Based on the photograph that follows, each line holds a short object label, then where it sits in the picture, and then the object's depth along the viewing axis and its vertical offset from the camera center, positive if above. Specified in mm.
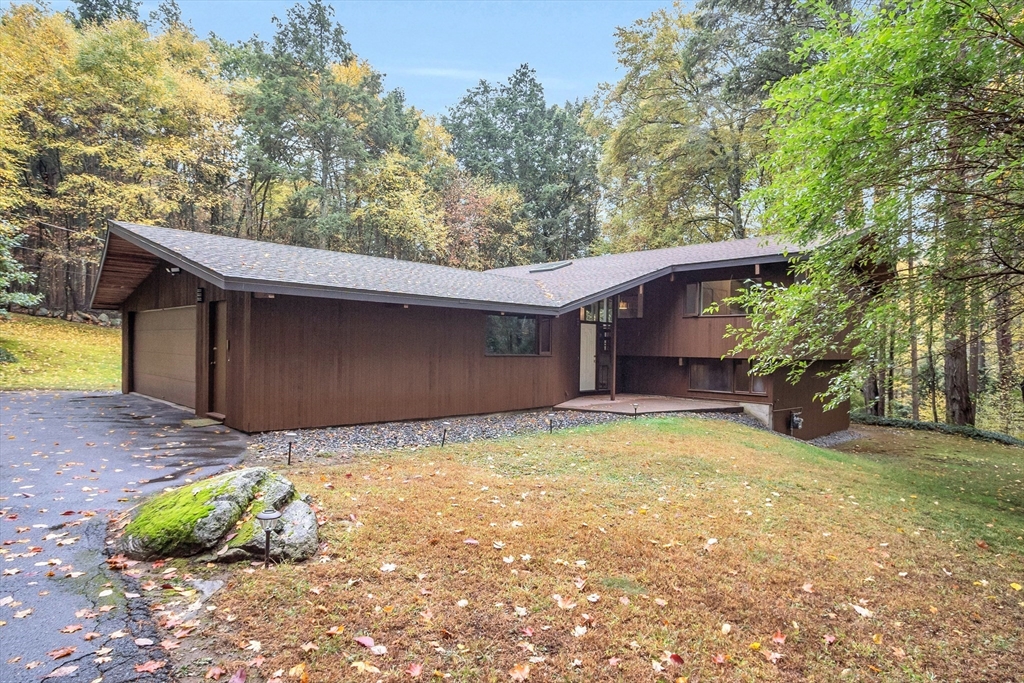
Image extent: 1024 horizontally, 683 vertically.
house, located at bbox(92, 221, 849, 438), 7844 +299
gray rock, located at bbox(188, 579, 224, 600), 2908 -1363
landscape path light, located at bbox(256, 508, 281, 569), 3209 -1089
